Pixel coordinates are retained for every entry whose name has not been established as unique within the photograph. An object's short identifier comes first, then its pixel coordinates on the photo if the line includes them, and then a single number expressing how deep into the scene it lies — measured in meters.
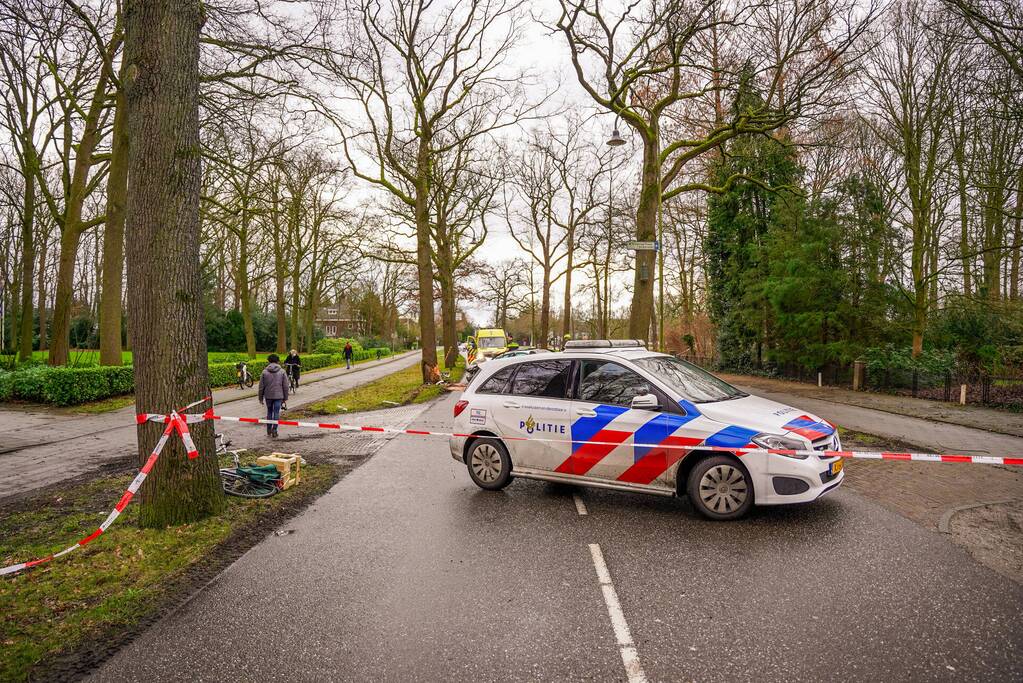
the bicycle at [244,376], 23.97
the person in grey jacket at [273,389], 12.07
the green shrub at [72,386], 16.08
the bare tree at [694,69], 14.53
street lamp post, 20.19
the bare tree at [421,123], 20.47
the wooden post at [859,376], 20.16
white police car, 5.76
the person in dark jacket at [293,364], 22.41
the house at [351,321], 72.19
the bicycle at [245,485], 7.04
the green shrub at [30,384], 16.19
